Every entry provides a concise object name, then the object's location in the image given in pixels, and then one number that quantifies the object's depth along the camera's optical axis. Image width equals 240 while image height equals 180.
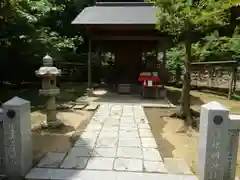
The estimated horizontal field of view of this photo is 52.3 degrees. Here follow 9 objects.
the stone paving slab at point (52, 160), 3.66
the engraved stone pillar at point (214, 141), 3.03
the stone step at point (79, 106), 7.58
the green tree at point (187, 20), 5.59
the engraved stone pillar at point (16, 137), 3.18
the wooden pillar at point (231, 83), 9.95
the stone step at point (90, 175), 3.31
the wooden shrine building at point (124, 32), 9.50
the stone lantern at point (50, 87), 5.38
